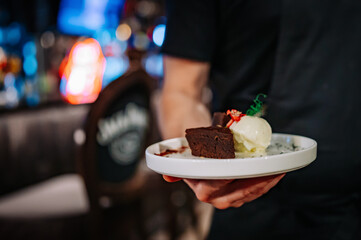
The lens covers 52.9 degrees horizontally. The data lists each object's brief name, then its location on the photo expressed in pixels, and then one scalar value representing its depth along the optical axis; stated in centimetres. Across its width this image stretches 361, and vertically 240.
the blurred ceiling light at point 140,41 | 555
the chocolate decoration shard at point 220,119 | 71
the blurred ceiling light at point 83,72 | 394
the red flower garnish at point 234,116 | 71
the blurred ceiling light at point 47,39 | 383
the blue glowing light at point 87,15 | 412
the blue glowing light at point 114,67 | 496
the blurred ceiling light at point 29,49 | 372
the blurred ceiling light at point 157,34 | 572
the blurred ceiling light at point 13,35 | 371
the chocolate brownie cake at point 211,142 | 66
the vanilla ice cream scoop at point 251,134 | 68
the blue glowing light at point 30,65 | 373
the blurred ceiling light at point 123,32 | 530
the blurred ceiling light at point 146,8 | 586
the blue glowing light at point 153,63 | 581
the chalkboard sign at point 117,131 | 158
